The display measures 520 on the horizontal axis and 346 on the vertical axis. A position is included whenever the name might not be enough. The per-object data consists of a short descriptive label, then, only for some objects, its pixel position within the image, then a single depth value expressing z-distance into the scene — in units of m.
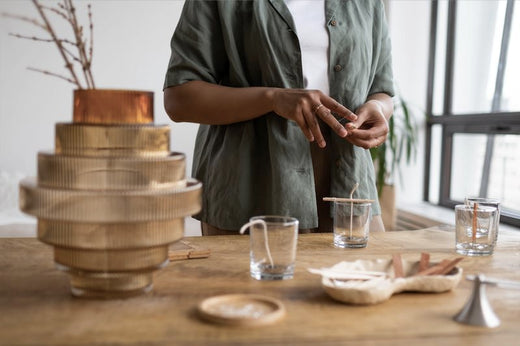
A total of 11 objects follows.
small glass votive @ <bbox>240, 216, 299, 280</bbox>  0.90
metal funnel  0.71
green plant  3.61
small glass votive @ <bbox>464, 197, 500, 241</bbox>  1.20
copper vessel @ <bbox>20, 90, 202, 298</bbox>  0.72
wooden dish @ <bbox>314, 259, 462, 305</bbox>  0.77
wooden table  0.65
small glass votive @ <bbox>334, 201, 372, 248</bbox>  1.16
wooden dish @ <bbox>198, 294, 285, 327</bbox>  0.68
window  3.11
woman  1.38
